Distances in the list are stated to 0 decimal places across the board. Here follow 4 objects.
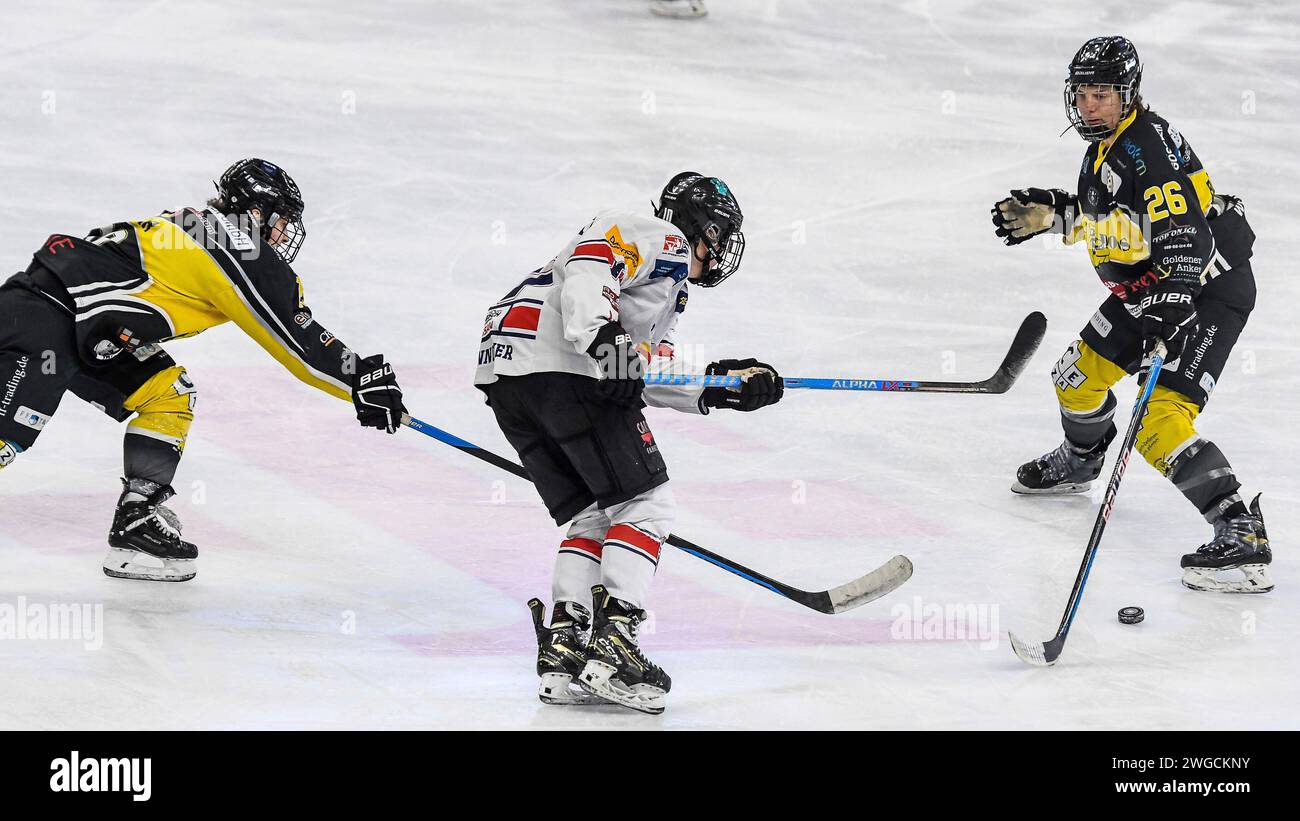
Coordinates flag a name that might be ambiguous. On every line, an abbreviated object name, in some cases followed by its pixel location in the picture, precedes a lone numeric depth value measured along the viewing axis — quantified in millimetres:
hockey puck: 8789
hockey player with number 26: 9437
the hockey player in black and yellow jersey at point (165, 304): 8539
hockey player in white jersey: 7398
